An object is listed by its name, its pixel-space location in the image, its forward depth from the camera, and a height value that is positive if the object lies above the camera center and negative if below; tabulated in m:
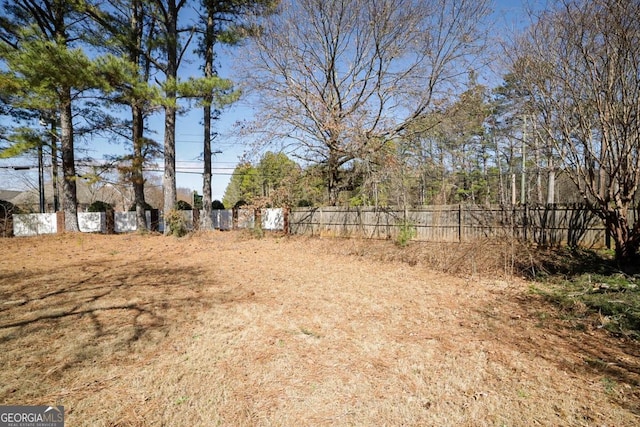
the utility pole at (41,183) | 15.90 +1.59
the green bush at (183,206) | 20.27 +0.23
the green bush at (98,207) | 17.76 +0.18
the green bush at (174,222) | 11.56 -0.52
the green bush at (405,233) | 8.98 -0.84
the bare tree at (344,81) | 10.24 +4.89
